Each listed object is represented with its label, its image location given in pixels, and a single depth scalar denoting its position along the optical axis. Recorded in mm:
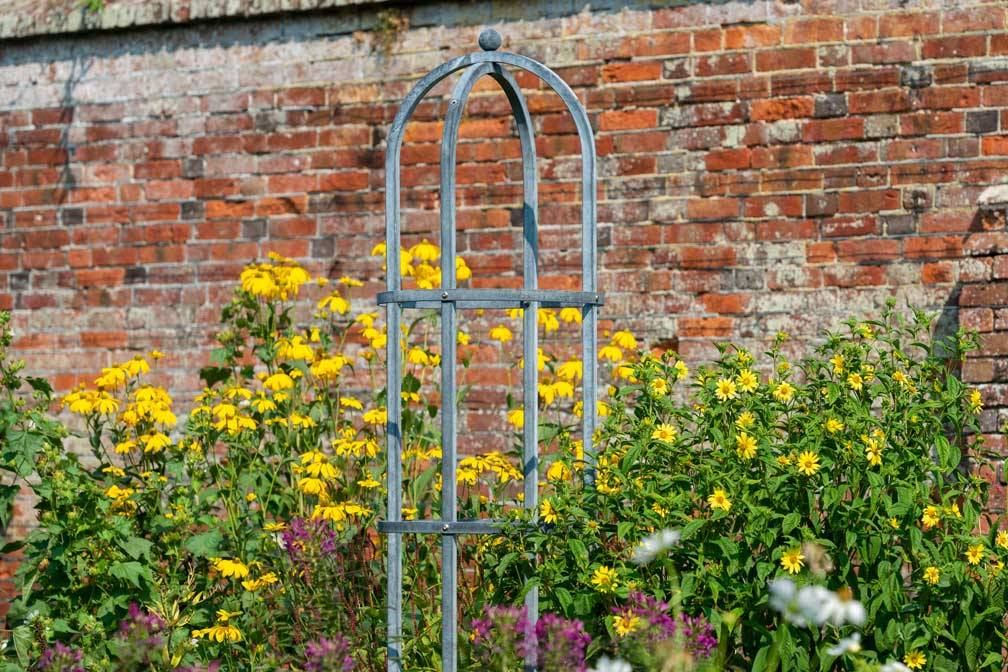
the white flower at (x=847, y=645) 4277
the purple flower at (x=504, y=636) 5422
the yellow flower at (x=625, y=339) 8148
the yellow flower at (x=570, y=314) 8828
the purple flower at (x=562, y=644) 5195
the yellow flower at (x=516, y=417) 8055
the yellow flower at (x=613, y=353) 8289
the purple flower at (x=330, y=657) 5234
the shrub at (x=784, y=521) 6172
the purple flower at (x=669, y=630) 5324
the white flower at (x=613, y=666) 4598
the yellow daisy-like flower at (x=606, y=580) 6094
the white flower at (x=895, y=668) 4577
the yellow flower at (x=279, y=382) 8539
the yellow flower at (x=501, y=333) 8625
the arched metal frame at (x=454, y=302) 6543
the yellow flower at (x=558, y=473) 6855
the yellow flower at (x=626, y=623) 5645
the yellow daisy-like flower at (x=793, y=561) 6051
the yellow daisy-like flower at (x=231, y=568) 7605
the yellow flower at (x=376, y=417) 8023
